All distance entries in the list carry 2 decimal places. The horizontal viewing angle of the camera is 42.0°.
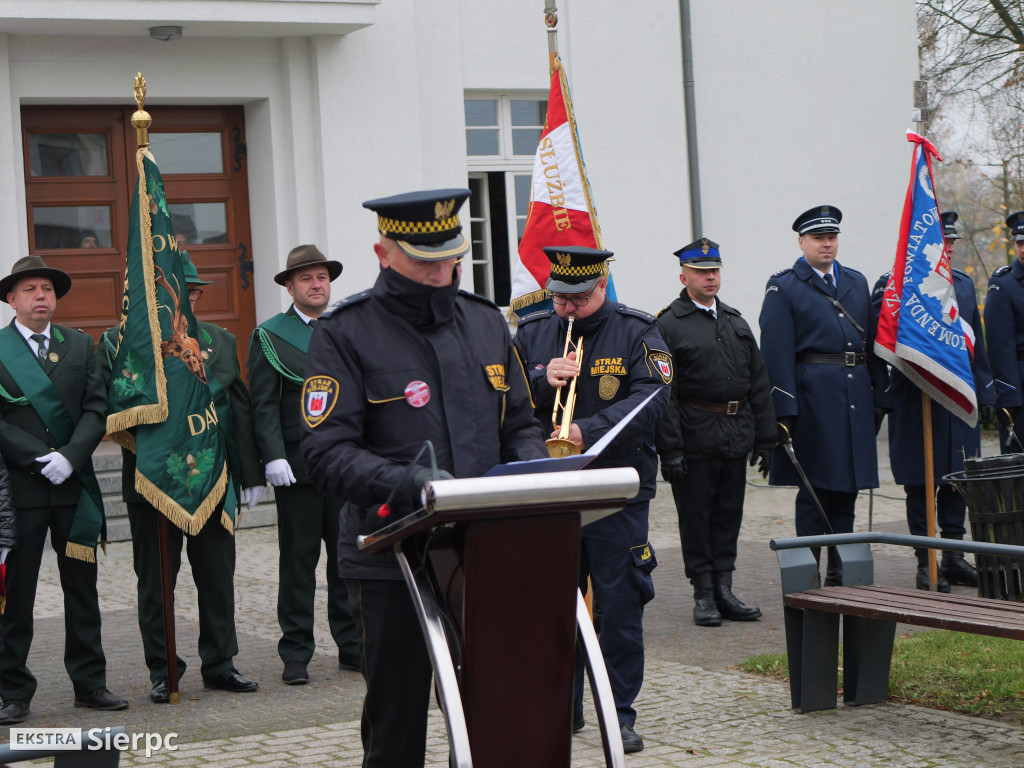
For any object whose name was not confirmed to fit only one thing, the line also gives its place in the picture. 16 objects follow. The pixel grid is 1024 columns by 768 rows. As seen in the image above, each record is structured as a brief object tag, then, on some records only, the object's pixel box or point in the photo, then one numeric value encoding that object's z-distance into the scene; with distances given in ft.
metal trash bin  23.31
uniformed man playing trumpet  17.57
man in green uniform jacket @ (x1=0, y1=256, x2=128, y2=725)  20.53
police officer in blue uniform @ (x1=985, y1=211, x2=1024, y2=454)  29.78
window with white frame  46.93
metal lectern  10.27
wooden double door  41.47
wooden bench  18.10
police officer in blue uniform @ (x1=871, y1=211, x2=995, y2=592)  28.04
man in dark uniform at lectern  12.15
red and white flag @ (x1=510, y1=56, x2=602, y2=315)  26.68
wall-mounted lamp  39.29
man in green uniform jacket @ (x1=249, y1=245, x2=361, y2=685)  22.45
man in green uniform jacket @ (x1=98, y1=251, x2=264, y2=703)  21.77
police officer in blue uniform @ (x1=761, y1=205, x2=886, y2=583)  26.37
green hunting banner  21.31
